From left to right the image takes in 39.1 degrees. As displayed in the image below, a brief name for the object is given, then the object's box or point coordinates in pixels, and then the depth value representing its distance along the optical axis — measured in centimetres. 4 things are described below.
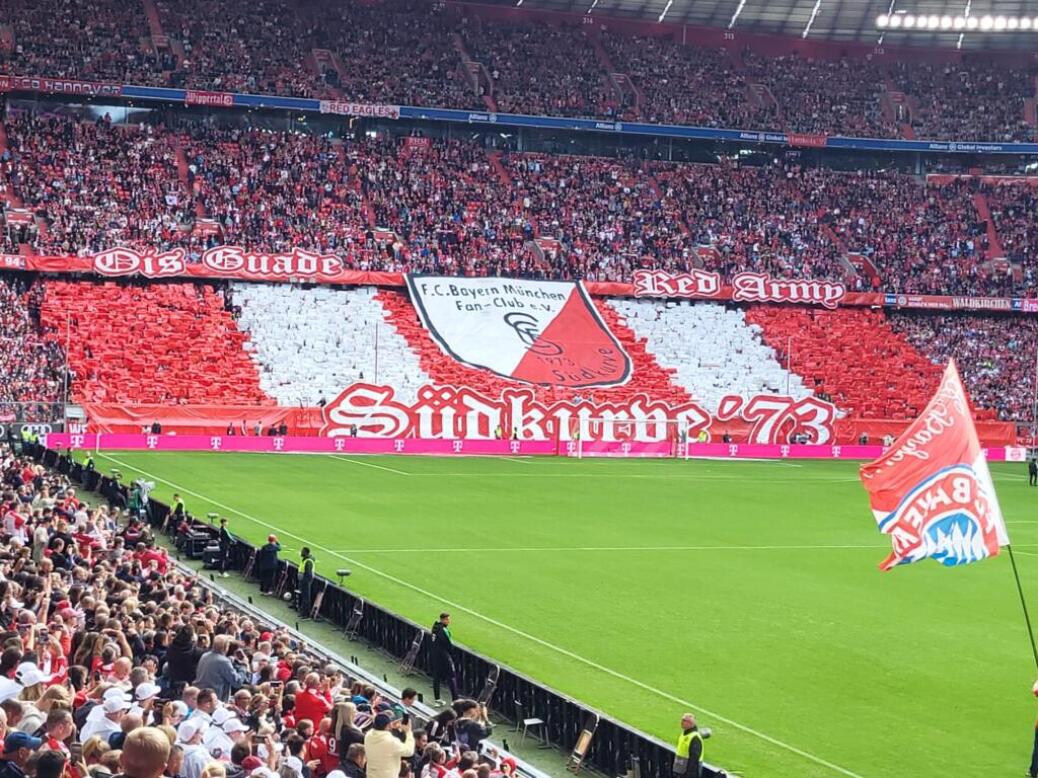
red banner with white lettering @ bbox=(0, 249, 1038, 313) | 6812
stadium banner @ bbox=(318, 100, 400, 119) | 8012
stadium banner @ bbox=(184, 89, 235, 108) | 7775
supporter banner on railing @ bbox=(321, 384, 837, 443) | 6562
